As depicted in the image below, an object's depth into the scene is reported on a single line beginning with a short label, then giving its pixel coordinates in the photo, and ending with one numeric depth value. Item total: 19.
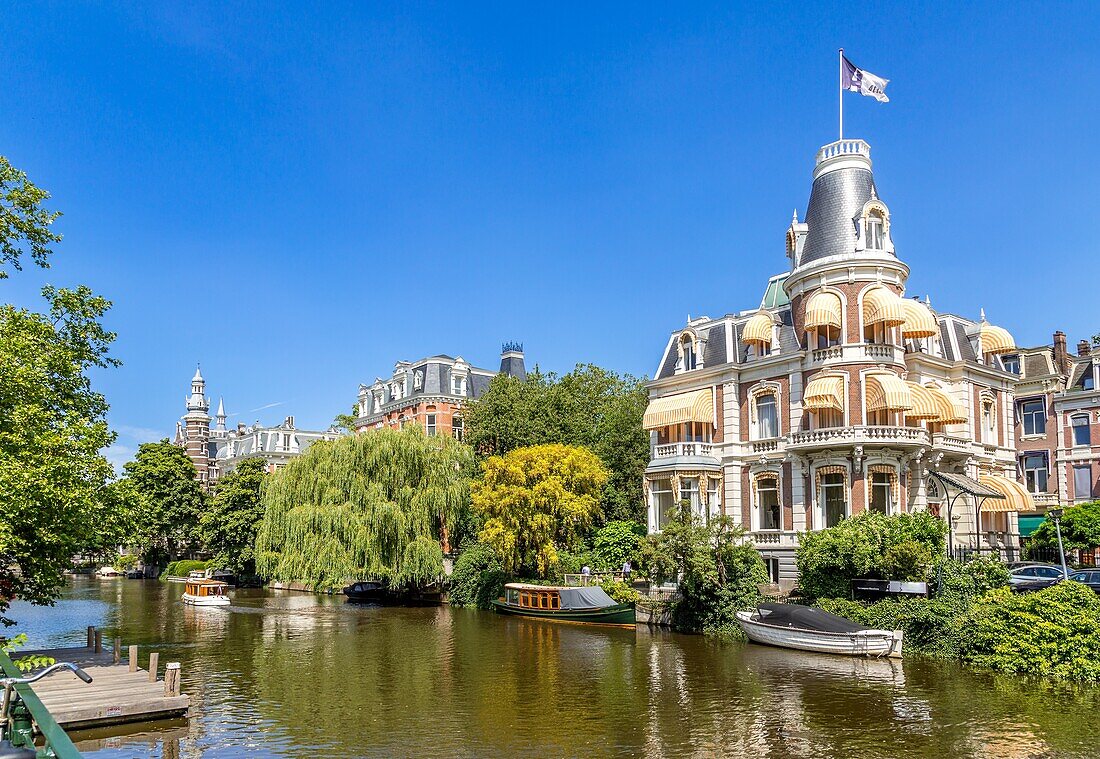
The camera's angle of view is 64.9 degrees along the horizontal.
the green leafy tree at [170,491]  76.69
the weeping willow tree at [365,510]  45.69
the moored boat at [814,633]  29.64
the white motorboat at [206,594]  50.94
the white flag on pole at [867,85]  37.16
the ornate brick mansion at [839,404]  36.88
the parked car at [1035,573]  34.56
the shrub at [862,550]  31.67
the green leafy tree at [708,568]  35.28
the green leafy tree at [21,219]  21.78
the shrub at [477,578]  47.91
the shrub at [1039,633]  25.91
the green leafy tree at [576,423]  55.09
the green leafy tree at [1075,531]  43.47
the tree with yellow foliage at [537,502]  45.46
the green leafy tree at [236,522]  67.69
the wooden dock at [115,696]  19.48
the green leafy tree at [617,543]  46.53
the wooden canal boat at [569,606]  38.78
